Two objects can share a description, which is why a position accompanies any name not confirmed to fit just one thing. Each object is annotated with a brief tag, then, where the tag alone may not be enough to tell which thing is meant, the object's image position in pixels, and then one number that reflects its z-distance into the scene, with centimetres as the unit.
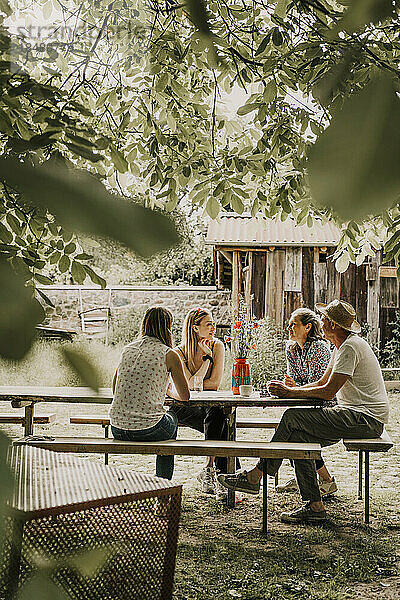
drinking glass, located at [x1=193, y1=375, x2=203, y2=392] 471
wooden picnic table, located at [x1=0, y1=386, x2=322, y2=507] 424
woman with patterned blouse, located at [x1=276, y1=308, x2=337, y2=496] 469
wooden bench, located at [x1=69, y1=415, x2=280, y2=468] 494
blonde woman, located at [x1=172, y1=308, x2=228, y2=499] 473
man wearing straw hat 407
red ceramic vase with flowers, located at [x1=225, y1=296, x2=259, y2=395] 465
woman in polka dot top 387
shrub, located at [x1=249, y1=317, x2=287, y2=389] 927
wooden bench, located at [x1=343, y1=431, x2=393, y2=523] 400
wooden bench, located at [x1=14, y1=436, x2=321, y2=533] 371
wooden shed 1011
